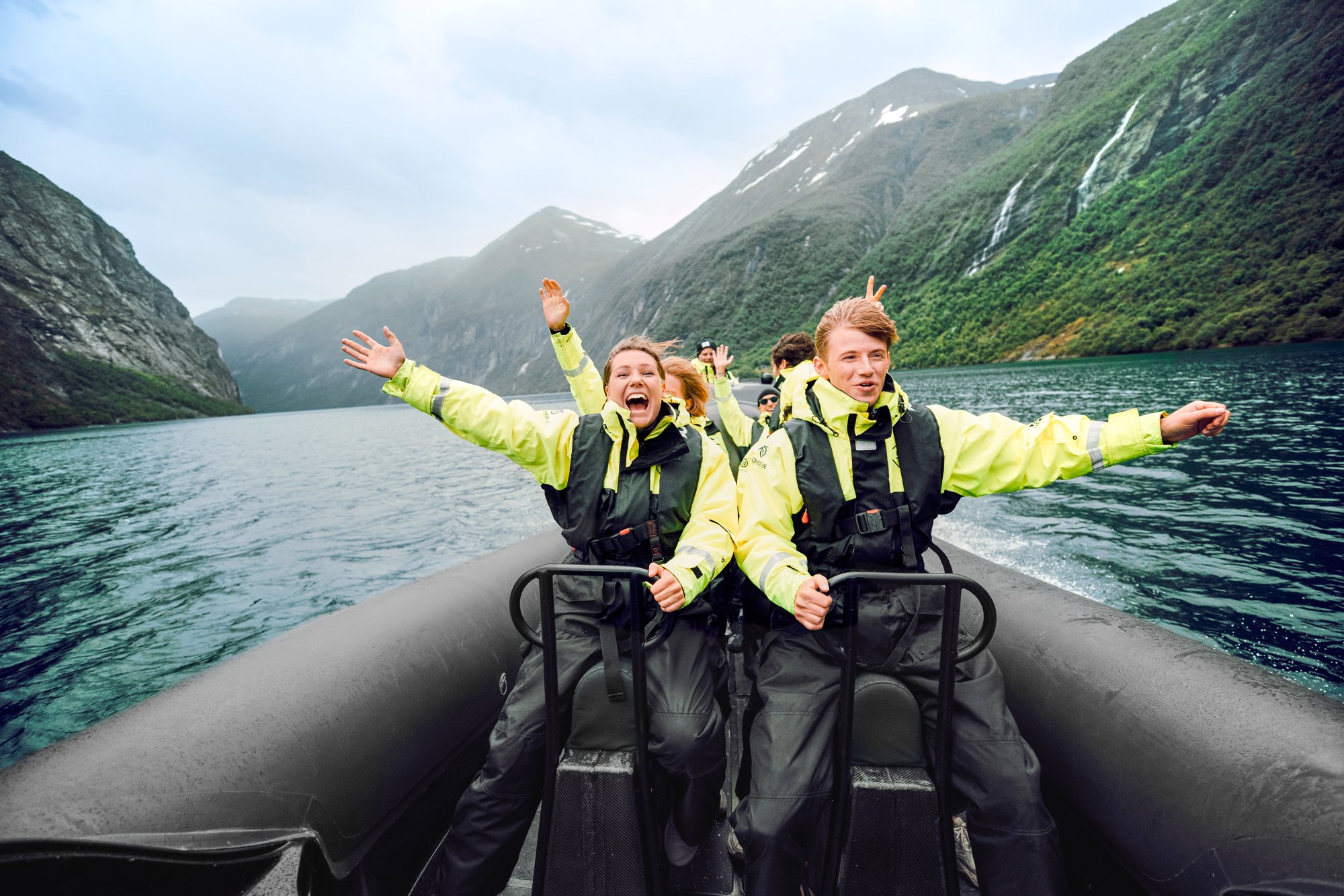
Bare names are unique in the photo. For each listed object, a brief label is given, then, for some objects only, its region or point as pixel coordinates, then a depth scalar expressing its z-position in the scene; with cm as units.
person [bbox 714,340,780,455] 498
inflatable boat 121
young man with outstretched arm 162
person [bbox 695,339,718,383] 515
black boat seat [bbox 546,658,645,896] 172
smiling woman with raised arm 181
